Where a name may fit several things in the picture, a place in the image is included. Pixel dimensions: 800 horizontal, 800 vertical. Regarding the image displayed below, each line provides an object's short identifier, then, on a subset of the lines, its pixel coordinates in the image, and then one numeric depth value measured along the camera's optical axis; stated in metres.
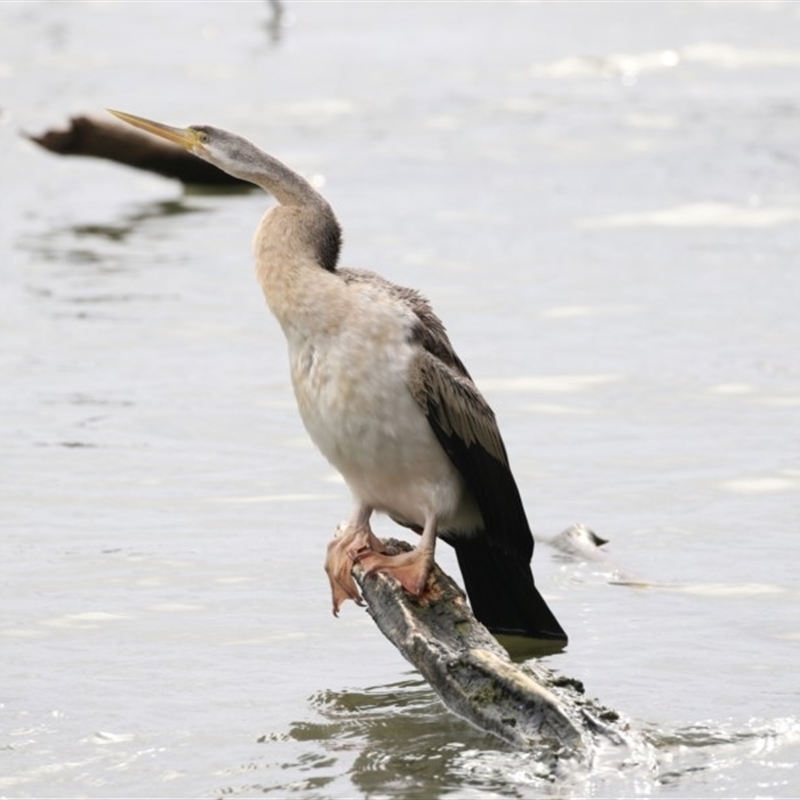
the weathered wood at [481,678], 12.67
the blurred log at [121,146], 33.06
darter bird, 13.60
